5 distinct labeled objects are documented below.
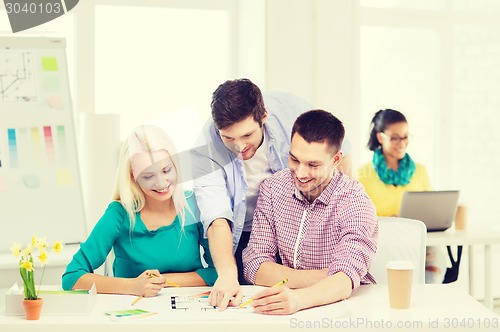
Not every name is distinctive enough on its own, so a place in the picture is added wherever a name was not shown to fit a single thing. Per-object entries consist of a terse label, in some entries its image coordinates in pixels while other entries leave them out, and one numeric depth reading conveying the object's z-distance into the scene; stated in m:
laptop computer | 3.95
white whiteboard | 3.82
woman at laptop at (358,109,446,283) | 4.43
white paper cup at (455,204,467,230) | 4.19
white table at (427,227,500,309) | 3.93
